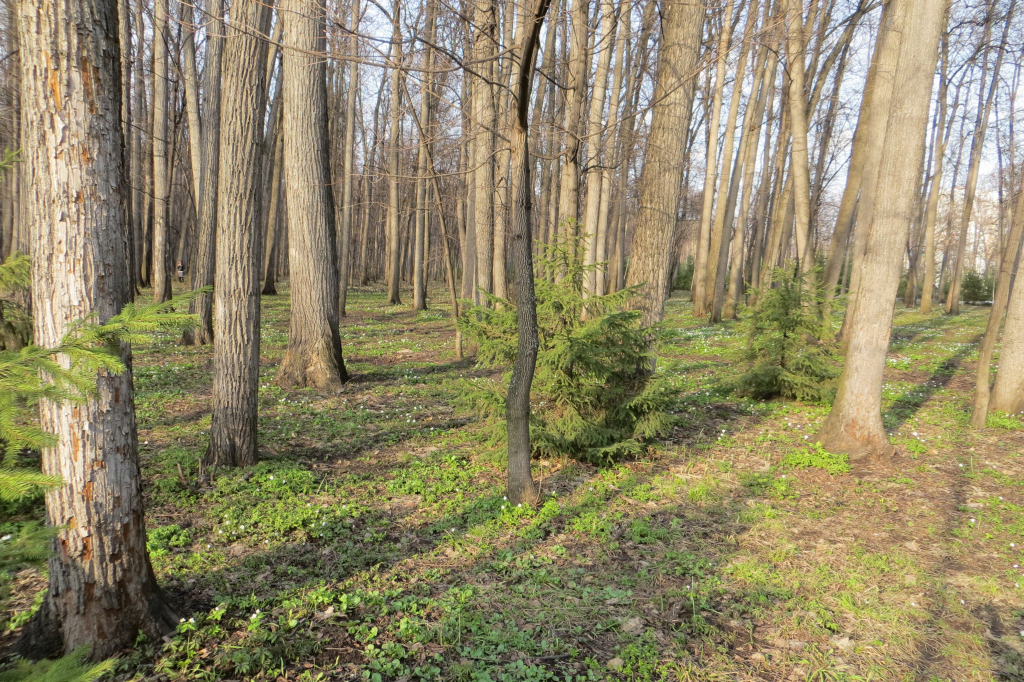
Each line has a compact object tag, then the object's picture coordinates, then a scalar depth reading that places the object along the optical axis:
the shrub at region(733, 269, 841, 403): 8.20
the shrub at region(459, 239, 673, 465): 5.90
